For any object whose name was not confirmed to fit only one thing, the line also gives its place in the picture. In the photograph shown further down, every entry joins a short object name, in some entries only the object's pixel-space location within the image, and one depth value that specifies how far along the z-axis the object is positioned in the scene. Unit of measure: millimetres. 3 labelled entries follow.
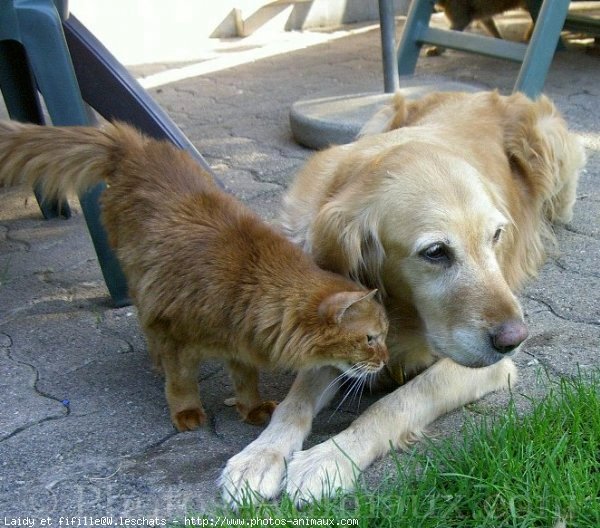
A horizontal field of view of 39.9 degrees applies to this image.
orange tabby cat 2271
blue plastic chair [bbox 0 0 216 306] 2840
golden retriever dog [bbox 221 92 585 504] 2218
